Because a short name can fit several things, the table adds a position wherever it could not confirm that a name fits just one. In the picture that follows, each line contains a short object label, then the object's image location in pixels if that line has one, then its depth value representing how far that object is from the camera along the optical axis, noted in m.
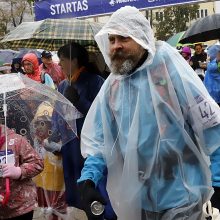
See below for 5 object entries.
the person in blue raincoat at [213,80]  5.98
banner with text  7.14
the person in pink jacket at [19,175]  2.44
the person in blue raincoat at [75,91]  3.29
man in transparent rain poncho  1.95
